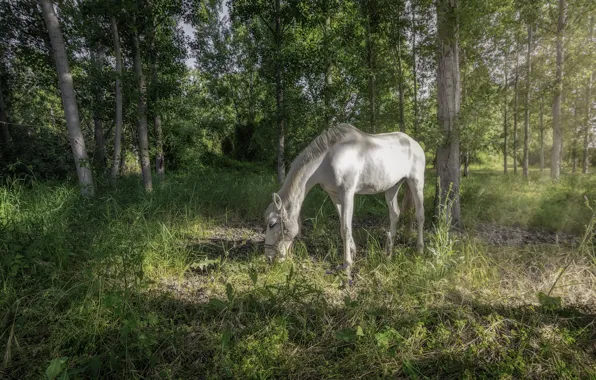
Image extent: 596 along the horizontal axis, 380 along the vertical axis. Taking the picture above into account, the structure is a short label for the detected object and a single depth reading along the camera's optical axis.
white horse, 3.09
